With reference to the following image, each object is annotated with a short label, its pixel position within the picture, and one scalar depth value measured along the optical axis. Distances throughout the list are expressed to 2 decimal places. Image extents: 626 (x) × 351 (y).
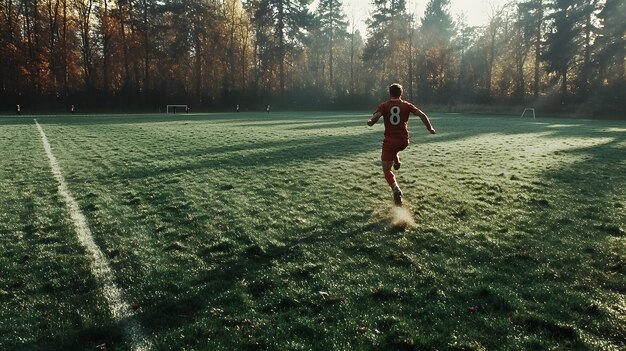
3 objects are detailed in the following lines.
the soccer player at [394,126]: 7.79
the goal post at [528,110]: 50.41
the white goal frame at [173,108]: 55.15
